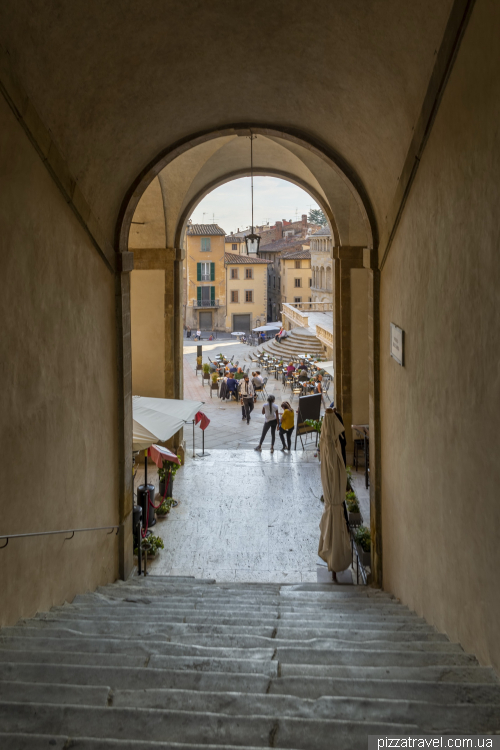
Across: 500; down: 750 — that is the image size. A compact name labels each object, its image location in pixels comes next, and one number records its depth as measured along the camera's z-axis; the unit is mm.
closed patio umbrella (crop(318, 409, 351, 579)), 6949
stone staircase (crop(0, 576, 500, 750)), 2439
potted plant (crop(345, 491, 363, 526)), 8836
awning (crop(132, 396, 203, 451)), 8427
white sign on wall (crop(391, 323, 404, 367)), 5676
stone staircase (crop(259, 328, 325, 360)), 29766
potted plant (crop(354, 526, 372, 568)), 7668
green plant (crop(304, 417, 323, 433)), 11758
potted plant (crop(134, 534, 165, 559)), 8242
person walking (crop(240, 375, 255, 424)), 17188
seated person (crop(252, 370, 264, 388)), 19689
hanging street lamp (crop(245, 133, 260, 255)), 11906
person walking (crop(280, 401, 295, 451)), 13424
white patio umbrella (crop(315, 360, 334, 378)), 18369
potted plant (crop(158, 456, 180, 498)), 10318
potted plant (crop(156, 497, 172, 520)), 9664
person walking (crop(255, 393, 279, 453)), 13633
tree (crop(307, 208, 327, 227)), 72312
